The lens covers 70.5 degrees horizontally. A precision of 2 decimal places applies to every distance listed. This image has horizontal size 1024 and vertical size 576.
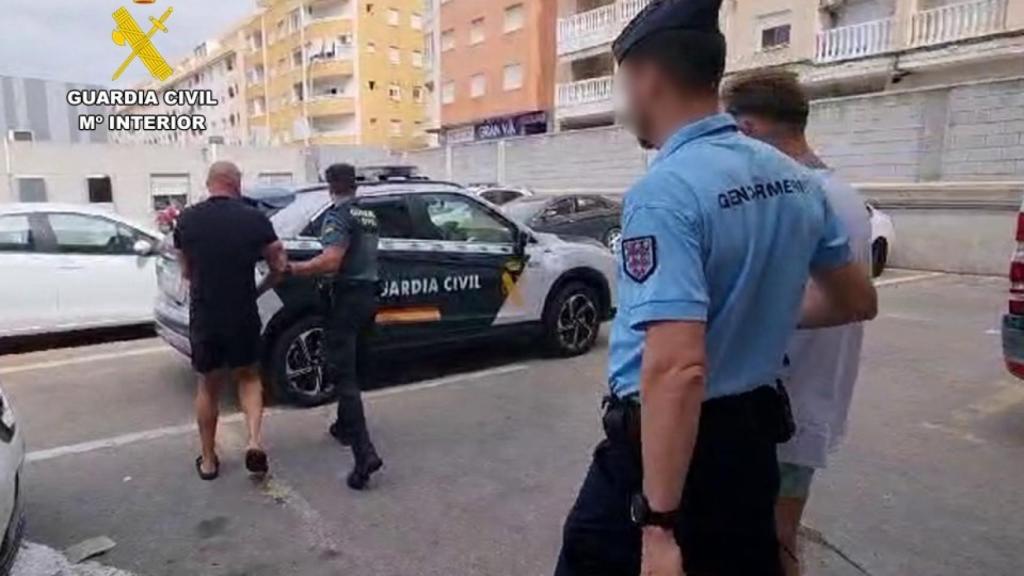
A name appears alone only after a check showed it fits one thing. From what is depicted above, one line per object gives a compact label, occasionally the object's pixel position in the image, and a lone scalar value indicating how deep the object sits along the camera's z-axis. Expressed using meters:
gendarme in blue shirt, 1.30
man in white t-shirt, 2.05
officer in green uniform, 3.82
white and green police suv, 5.03
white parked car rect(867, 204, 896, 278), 11.41
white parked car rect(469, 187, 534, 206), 15.24
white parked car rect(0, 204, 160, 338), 7.03
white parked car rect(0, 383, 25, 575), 2.39
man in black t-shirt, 3.74
